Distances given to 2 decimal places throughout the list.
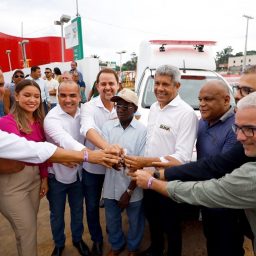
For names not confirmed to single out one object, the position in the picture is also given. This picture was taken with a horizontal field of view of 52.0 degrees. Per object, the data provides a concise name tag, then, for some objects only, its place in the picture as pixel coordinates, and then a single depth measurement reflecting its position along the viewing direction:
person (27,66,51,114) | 7.72
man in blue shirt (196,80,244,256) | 2.22
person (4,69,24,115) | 5.53
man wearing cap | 2.49
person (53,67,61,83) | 10.45
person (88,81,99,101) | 6.45
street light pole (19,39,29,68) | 16.57
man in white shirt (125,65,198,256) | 2.36
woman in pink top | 2.16
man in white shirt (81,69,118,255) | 2.71
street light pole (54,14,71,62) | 10.73
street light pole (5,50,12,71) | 17.58
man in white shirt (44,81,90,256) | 2.46
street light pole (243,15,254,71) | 28.77
